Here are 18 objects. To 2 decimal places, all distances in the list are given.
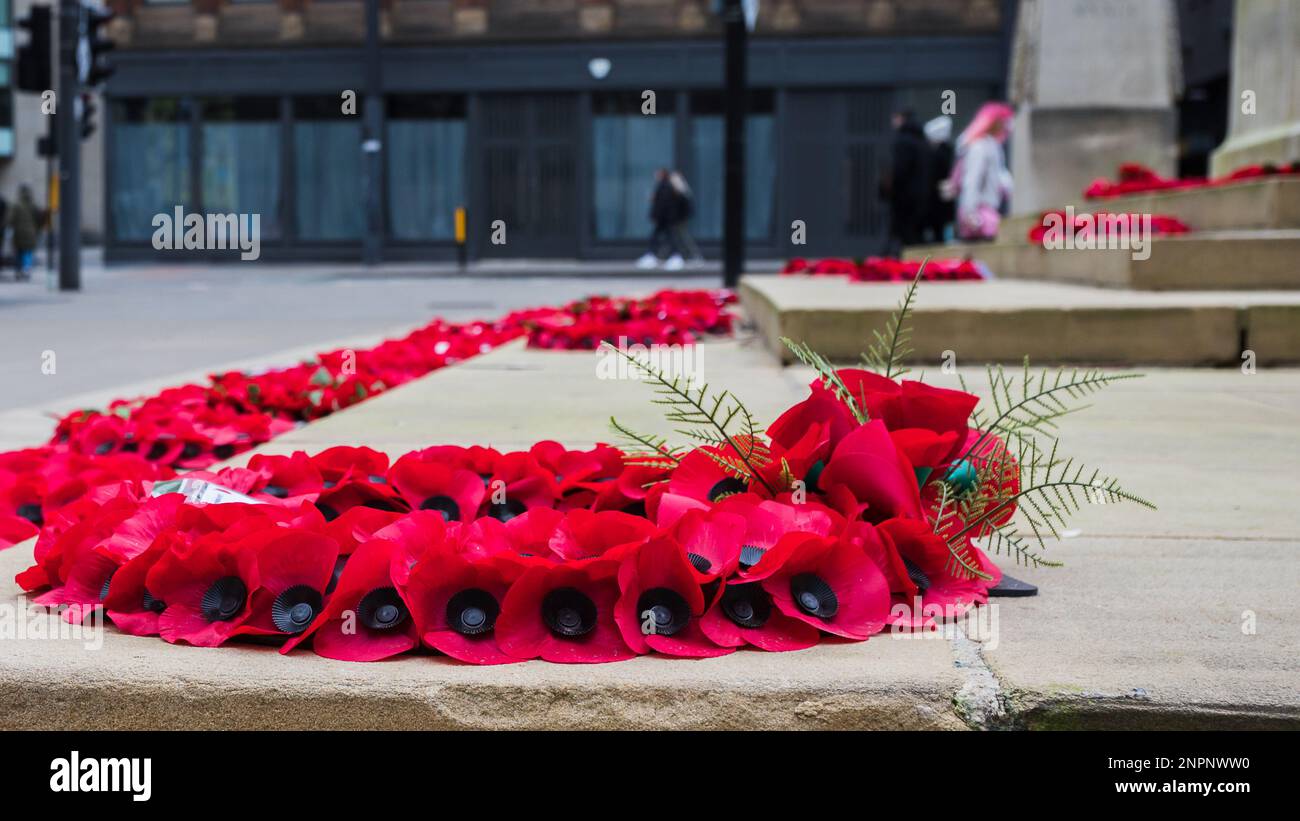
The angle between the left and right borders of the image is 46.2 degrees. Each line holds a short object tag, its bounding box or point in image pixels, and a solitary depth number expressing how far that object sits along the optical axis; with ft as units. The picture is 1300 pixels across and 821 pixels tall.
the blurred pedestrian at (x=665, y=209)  89.97
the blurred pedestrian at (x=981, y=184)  55.16
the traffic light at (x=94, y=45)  64.18
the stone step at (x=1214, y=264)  24.77
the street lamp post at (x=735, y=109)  44.29
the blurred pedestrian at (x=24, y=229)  78.87
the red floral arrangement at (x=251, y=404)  11.46
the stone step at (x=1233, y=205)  27.86
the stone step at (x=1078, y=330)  19.62
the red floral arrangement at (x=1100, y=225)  27.84
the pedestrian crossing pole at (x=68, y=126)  61.93
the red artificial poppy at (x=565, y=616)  6.52
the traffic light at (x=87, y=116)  70.33
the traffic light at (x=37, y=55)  61.82
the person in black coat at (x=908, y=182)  59.11
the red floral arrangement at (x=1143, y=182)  30.06
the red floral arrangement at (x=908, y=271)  30.48
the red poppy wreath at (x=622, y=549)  6.66
